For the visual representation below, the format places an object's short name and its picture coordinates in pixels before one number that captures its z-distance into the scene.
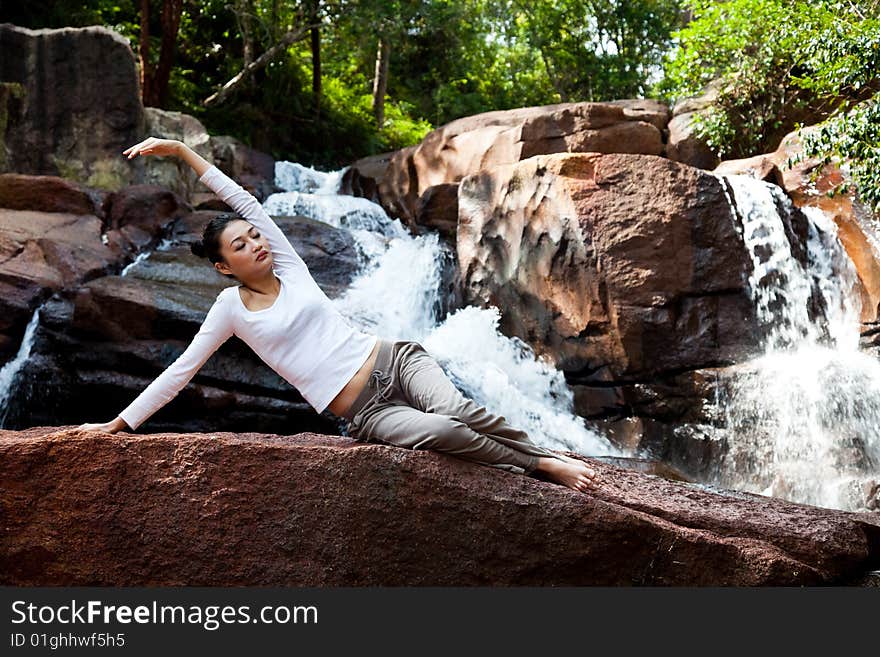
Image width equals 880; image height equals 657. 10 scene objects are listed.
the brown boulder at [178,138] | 13.33
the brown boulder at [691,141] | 13.70
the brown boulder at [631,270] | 8.41
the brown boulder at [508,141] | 12.98
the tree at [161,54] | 15.64
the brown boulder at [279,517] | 3.24
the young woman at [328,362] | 3.48
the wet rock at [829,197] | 9.22
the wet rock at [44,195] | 10.12
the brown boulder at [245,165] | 15.12
